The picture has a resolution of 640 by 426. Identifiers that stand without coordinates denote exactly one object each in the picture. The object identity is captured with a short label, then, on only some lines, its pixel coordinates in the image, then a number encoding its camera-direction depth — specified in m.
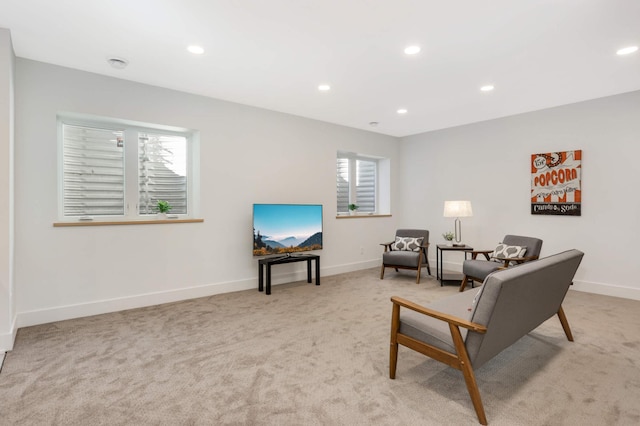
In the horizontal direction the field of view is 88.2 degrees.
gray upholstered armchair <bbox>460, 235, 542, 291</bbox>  4.23
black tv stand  4.41
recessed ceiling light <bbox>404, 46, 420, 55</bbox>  2.95
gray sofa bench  1.85
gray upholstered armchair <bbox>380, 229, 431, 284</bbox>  5.18
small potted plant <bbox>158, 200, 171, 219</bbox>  4.07
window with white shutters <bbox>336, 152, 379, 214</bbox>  6.19
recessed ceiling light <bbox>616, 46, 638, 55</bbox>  3.01
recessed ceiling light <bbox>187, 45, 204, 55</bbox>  2.97
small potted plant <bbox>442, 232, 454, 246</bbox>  5.45
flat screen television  4.55
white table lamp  5.22
